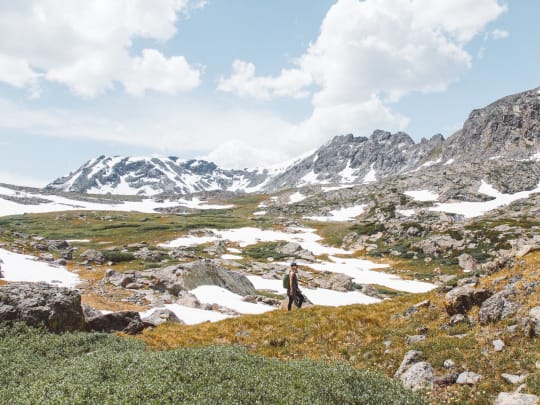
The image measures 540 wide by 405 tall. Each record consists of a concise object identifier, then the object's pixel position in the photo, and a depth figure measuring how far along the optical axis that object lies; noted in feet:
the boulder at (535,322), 38.65
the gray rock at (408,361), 41.48
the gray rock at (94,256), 232.12
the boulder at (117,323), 65.16
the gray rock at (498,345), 38.80
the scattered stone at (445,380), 36.37
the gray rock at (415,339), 48.76
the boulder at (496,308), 44.68
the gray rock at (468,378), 34.99
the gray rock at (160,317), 78.43
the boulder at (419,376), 36.06
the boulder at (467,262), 271.90
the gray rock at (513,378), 32.21
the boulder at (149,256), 258.78
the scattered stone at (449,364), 38.55
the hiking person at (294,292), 82.84
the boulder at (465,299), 51.72
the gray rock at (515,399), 27.76
